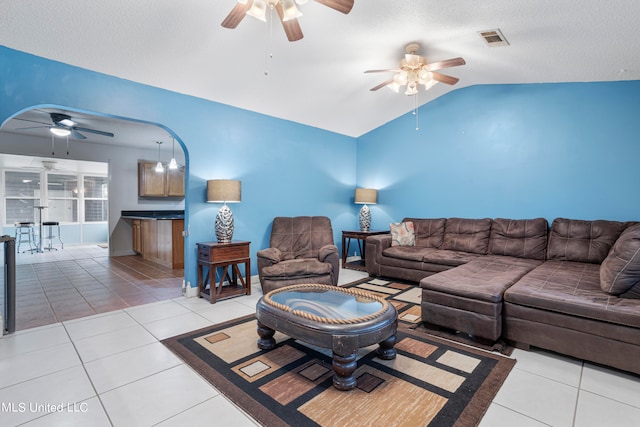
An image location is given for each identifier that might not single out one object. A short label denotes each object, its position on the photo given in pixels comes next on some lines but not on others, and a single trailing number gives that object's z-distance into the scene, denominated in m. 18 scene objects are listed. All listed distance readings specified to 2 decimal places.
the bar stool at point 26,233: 7.64
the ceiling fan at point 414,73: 3.19
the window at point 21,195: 7.95
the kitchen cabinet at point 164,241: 5.46
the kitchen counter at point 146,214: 7.12
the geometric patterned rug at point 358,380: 1.68
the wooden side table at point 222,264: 3.60
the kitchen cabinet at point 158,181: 7.27
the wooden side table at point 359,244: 5.34
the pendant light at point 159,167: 7.06
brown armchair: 3.56
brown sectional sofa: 2.14
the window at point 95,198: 8.98
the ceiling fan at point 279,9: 2.05
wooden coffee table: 1.90
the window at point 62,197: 8.49
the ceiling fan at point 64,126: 4.49
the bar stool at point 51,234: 7.93
